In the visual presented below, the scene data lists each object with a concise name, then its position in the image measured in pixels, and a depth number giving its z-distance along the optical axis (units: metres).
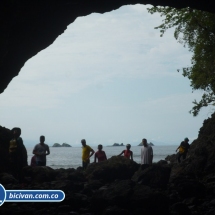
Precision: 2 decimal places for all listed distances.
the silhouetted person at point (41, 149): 15.94
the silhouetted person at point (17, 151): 13.92
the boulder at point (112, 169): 19.92
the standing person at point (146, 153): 18.22
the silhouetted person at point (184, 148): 26.80
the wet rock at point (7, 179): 14.64
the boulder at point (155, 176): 16.89
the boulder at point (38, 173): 16.48
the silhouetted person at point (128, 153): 22.50
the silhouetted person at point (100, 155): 21.25
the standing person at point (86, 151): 19.83
